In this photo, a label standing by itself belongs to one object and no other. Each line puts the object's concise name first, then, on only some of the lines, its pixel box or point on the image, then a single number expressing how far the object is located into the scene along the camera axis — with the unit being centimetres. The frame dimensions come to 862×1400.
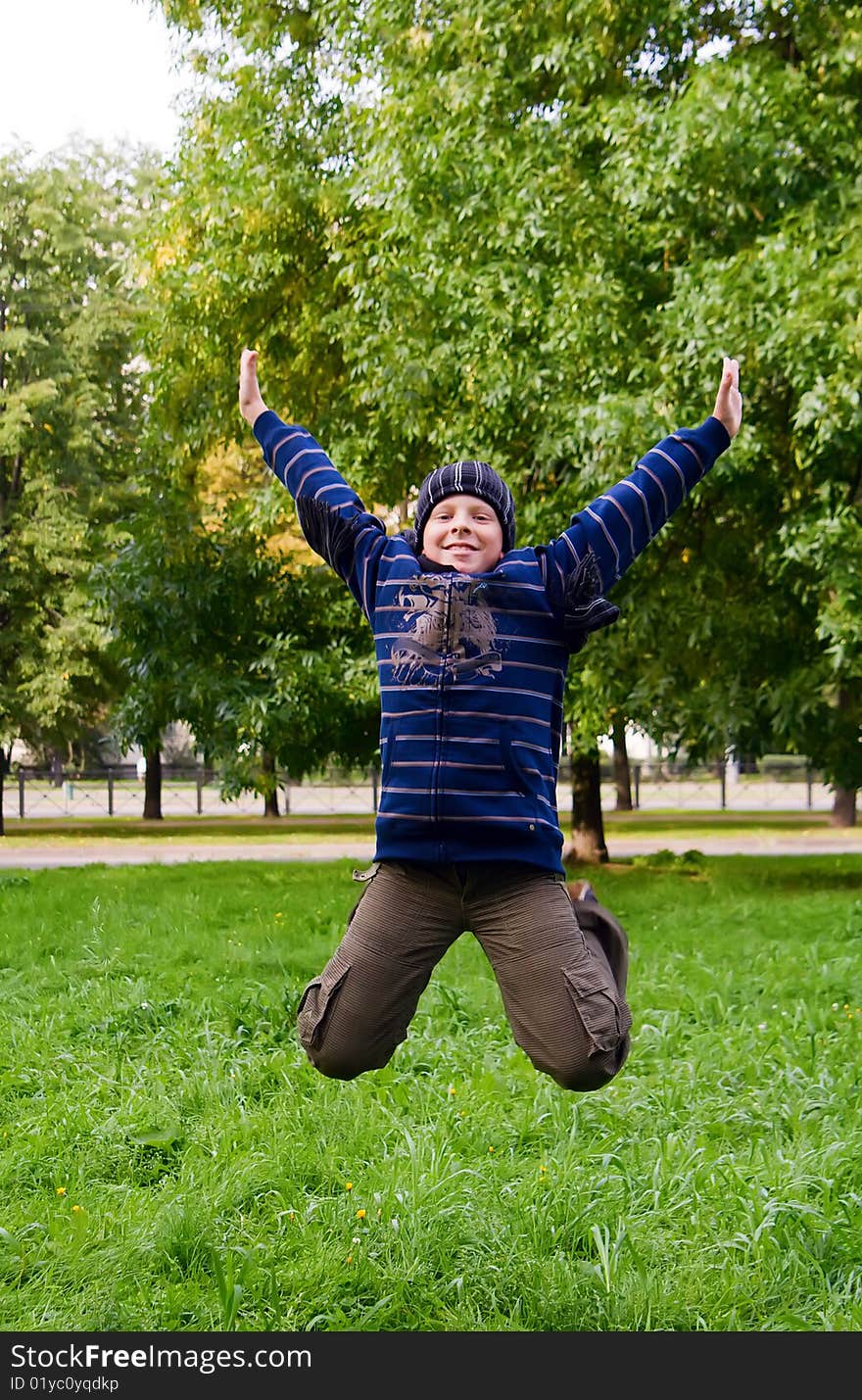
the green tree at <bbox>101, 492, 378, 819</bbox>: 1454
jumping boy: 339
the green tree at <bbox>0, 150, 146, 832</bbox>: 2311
